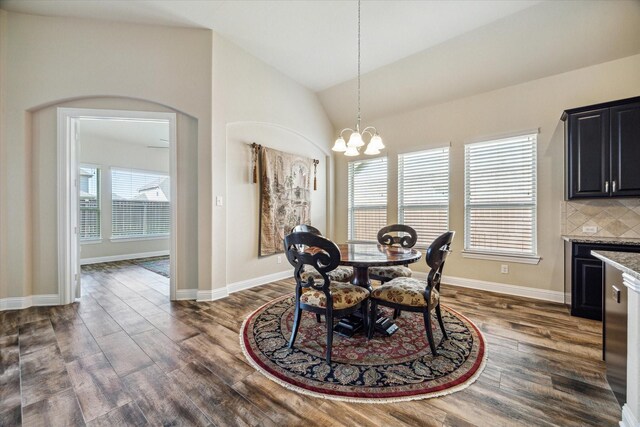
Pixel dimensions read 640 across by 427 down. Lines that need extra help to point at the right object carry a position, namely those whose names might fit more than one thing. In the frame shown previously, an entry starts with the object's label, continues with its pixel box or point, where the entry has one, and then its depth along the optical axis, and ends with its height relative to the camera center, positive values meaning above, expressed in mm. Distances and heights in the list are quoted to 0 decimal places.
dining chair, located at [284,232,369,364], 1816 -625
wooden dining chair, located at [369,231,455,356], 2014 -662
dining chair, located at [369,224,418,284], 2791 -401
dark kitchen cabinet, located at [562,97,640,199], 2713 +694
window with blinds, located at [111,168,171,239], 6297 +224
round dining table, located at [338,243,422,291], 2068 -385
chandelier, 2553 +686
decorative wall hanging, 4070 +286
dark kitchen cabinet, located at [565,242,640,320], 2707 -716
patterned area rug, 1674 -1132
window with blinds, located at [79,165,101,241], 5789 +208
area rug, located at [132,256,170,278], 5031 -1147
